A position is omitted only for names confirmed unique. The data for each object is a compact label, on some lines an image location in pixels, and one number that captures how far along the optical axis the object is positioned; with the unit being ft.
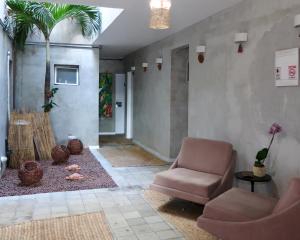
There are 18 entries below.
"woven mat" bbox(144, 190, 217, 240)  10.14
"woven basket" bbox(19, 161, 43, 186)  14.58
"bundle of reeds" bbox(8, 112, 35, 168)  18.33
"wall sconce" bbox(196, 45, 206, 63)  15.43
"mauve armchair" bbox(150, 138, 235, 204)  11.16
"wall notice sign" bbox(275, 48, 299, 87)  9.98
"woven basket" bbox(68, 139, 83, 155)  22.07
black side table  10.52
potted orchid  10.61
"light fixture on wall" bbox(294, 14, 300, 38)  9.52
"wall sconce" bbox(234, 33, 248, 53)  12.30
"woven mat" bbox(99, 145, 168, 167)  19.71
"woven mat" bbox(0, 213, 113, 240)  9.70
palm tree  19.75
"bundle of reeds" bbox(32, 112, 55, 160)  20.03
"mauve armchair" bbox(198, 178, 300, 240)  7.30
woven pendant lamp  9.14
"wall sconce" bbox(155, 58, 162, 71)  21.22
